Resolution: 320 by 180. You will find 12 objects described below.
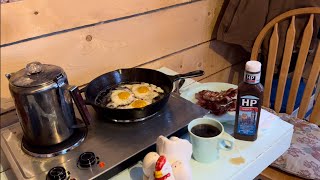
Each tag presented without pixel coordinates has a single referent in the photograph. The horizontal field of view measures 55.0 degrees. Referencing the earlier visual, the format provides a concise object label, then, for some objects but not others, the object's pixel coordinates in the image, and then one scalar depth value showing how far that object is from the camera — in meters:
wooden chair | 1.30
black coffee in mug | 0.84
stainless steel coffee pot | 0.75
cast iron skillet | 0.88
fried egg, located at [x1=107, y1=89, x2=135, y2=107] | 0.95
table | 0.82
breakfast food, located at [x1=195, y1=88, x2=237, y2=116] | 1.00
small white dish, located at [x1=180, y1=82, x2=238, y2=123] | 1.11
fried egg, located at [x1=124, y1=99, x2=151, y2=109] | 0.93
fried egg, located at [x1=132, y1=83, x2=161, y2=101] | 0.99
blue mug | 0.80
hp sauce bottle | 0.81
